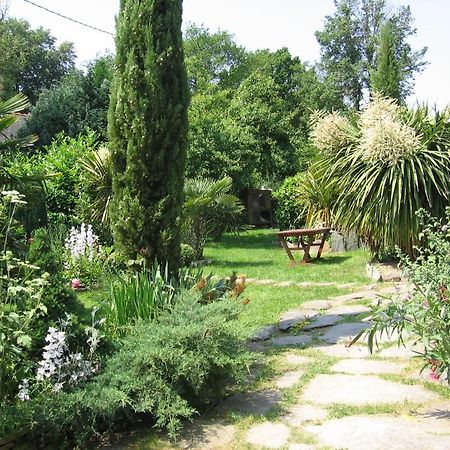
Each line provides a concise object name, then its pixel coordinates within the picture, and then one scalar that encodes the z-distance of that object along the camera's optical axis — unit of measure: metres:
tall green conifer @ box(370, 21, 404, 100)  14.68
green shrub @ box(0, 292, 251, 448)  2.84
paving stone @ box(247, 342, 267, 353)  4.85
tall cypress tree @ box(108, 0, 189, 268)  4.93
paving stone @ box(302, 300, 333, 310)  6.60
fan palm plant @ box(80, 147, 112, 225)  10.92
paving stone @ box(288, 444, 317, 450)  2.80
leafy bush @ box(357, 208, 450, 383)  3.00
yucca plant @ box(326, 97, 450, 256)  8.02
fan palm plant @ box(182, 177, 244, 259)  11.50
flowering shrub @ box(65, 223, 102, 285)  7.50
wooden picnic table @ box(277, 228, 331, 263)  11.06
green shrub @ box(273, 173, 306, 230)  16.96
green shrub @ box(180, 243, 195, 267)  10.98
